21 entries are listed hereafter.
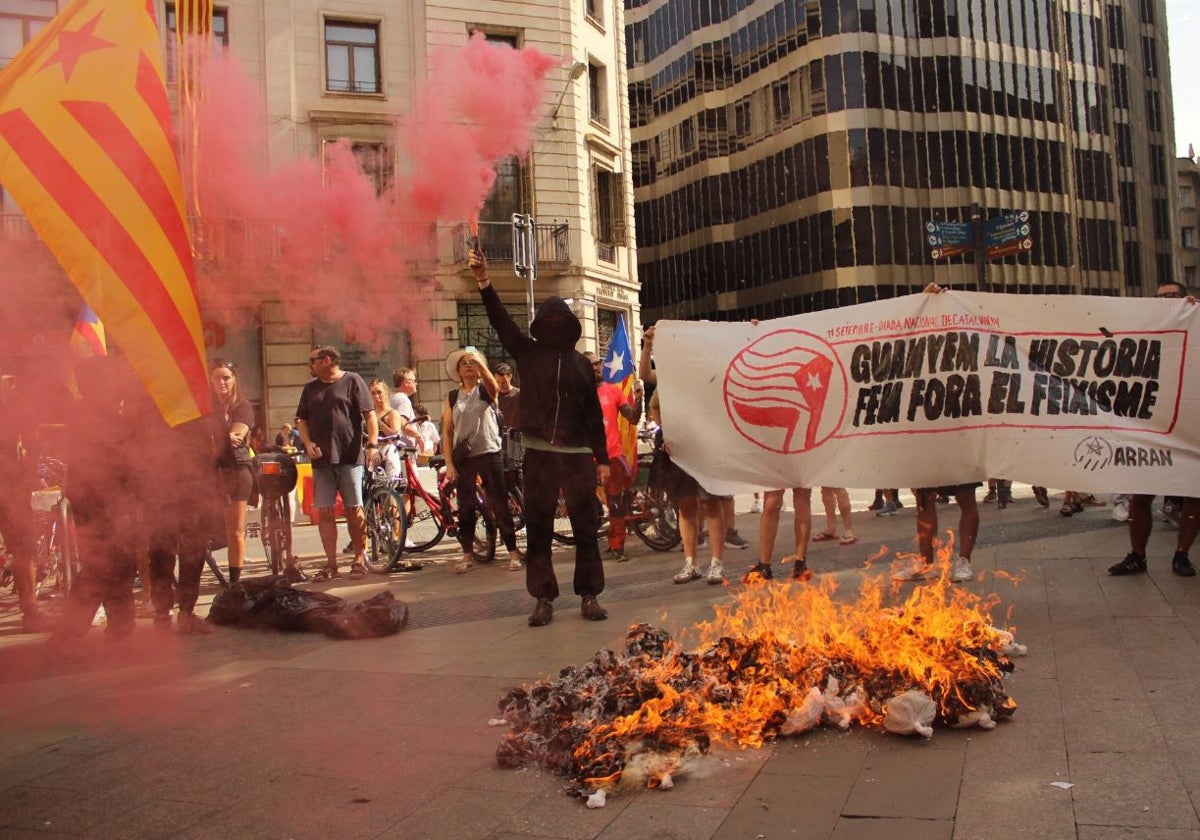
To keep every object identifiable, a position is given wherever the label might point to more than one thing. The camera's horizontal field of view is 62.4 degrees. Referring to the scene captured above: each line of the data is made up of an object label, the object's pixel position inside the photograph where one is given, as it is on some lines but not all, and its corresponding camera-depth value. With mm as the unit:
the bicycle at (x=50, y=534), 7684
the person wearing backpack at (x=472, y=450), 8727
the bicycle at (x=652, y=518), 9328
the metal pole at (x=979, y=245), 15945
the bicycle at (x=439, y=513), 9188
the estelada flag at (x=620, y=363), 10109
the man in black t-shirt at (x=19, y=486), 5312
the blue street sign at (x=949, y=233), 16266
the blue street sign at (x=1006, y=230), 15828
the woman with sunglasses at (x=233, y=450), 6684
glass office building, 42344
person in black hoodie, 6297
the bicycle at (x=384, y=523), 8828
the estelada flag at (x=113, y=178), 3922
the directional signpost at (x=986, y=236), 15884
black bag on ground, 6035
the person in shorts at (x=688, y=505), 7449
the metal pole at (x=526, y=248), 7402
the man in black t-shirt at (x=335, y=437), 8188
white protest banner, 6273
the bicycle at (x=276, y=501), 8320
